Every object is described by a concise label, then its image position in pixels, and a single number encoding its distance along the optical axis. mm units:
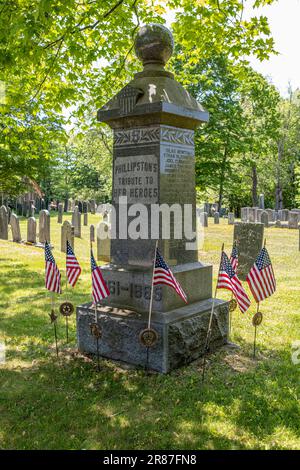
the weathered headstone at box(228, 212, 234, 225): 28531
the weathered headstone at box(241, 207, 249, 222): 30177
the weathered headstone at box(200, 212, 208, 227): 25638
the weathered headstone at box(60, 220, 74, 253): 14164
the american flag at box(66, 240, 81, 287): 5484
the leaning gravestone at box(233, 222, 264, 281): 10562
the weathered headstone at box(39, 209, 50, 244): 15813
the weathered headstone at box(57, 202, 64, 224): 29352
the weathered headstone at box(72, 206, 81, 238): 19992
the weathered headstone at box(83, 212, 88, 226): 27355
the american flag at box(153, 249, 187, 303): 4480
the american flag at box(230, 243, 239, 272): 5833
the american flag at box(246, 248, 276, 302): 4973
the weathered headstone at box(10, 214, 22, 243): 16734
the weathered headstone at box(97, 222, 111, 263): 13523
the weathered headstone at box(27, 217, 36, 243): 16094
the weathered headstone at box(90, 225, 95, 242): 17156
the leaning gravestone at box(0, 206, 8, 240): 17609
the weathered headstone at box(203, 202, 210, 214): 40116
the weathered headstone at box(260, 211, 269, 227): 26222
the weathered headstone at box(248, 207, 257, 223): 28688
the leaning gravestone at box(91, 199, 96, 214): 44094
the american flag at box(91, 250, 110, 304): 4859
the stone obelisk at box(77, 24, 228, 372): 4934
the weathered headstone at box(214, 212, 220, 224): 29328
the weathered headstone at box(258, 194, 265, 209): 38906
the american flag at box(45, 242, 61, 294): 5422
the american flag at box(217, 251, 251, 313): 4914
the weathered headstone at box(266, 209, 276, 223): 29578
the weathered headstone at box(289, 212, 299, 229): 25562
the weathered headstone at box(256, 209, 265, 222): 28159
